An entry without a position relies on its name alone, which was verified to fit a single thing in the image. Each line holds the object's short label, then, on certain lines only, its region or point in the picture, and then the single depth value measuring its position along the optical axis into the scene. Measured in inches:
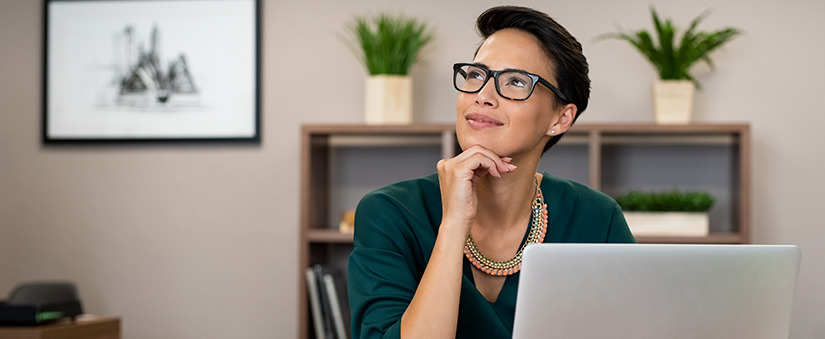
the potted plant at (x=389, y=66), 114.8
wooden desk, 100.4
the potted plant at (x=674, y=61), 110.0
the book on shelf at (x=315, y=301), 114.3
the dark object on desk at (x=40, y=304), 102.0
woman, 49.1
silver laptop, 35.1
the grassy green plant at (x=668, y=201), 108.9
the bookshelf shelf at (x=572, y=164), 109.7
